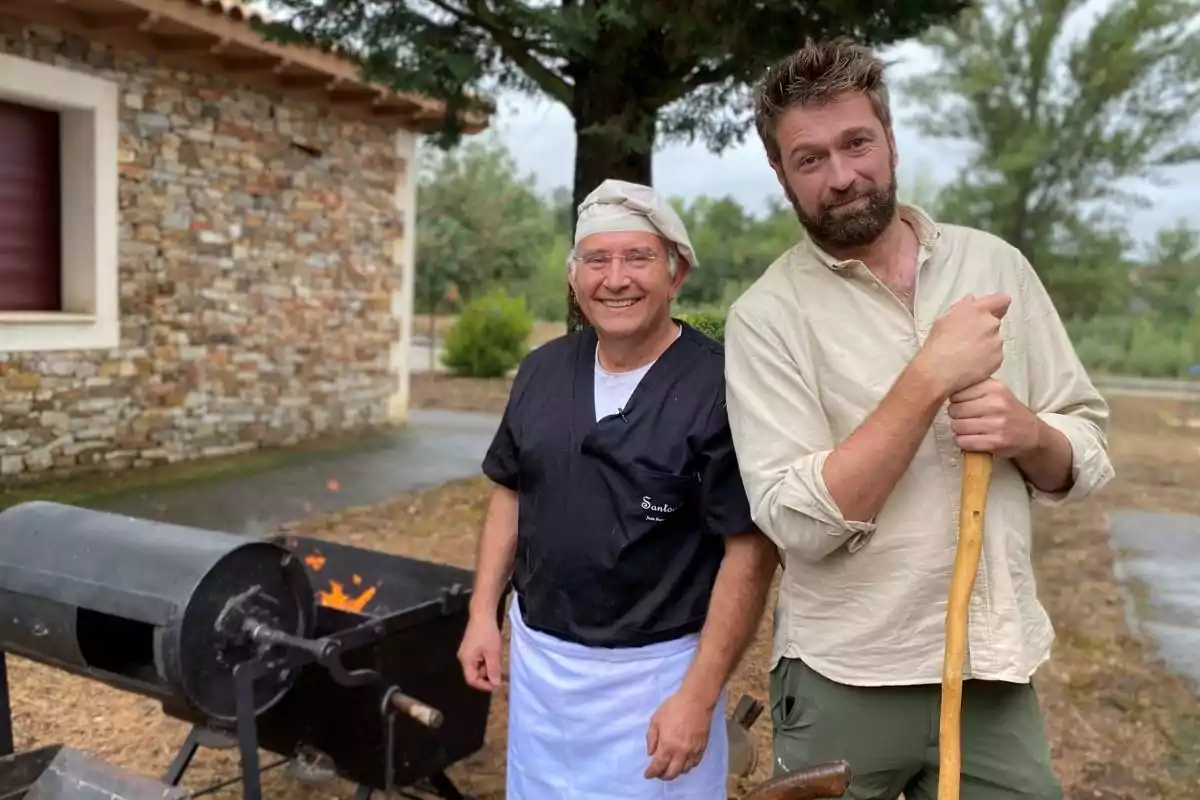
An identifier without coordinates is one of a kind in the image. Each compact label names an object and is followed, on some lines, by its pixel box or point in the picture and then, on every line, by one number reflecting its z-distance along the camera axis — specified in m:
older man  1.91
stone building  7.16
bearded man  1.63
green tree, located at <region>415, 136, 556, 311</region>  24.30
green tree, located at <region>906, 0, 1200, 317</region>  11.45
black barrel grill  2.44
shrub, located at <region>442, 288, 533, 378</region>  16.36
